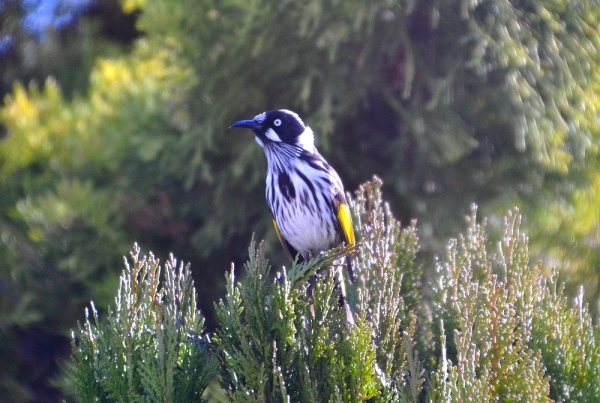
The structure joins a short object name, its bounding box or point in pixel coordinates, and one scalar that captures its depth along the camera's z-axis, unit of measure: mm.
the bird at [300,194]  6648
